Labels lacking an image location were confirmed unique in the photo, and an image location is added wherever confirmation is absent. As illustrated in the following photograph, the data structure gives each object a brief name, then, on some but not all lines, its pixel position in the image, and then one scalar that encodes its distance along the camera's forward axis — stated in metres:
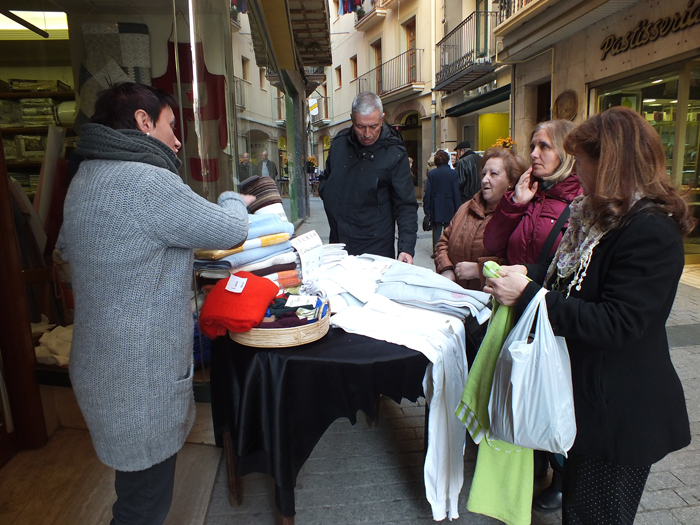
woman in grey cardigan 1.36
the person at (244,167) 4.58
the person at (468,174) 7.92
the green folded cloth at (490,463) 1.74
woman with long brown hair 1.38
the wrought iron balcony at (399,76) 19.92
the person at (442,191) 7.79
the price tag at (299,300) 1.82
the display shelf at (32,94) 3.96
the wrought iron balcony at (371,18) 21.65
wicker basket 1.71
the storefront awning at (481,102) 13.54
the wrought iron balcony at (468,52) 14.10
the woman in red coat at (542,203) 2.31
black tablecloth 1.75
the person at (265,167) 5.95
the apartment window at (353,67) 26.02
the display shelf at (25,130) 4.08
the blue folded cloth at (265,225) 2.08
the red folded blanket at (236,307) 1.67
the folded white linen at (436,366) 1.84
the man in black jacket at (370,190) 3.27
